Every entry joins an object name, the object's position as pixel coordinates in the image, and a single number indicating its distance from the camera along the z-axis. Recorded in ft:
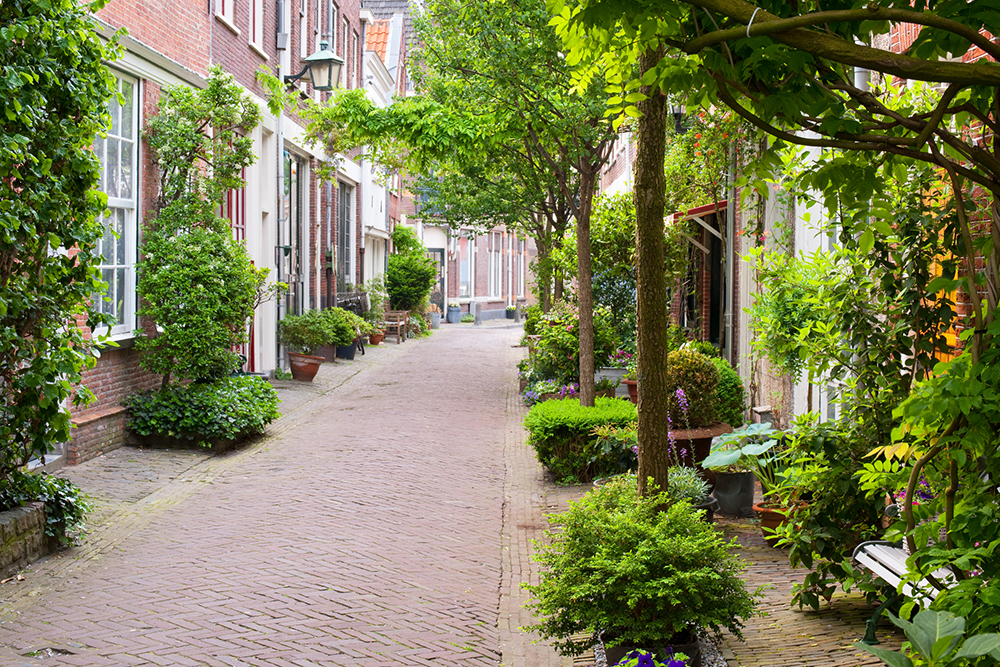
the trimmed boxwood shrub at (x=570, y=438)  27.84
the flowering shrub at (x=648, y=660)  12.05
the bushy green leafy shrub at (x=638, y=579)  13.00
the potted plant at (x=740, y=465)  19.93
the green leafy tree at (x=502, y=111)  33.30
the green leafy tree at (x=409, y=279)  97.76
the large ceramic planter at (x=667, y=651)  13.03
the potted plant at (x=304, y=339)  53.06
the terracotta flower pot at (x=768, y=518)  20.57
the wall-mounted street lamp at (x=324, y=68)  47.09
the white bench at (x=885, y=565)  11.63
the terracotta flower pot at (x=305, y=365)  52.90
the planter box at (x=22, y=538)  18.29
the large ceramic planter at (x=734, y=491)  23.63
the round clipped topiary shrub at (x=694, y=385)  26.17
